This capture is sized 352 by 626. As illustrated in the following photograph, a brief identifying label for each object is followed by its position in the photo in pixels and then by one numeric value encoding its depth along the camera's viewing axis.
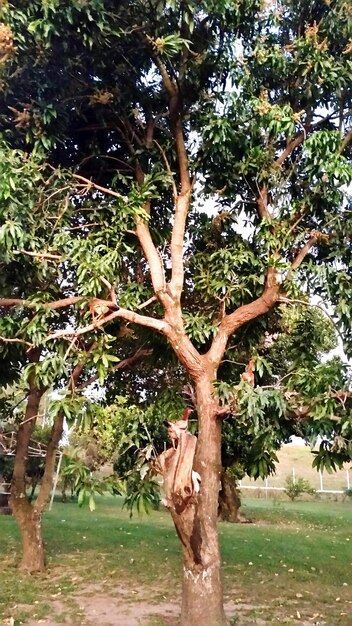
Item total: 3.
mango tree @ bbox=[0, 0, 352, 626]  5.23
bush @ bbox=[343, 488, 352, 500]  21.00
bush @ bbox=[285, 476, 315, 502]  21.02
